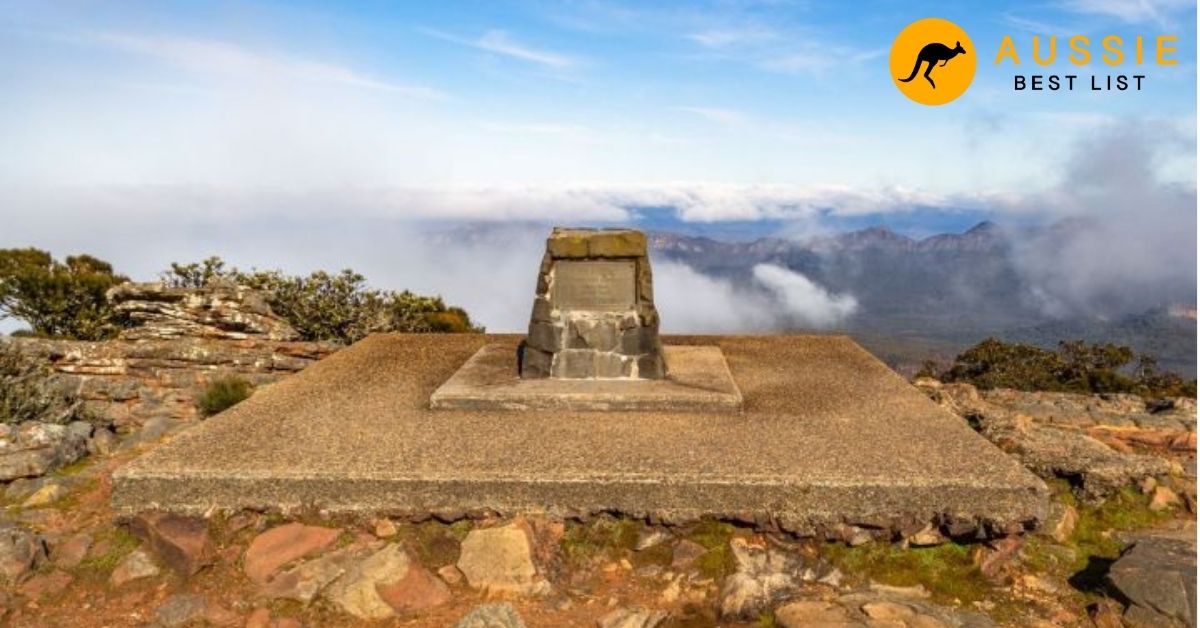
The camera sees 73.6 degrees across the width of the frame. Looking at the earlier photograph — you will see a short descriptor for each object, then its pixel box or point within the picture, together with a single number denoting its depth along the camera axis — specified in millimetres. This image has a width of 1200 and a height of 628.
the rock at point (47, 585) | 5086
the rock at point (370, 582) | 4887
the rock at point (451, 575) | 5168
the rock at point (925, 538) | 5426
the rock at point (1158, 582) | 4699
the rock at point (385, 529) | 5473
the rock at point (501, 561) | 5094
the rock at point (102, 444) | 7839
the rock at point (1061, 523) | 5754
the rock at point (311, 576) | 4996
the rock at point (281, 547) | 5214
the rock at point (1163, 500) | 6477
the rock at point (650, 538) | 5434
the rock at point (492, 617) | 4629
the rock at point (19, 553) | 5164
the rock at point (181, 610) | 4832
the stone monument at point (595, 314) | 7973
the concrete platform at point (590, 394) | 7254
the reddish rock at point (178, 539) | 5273
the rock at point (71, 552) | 5355
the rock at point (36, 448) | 6816
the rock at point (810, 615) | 4535
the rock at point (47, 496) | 6312
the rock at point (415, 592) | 4941
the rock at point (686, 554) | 5297
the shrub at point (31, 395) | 8023
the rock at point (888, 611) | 4578
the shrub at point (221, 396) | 8828
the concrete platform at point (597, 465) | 5469
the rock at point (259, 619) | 4773
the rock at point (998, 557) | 5289
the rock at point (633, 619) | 4719
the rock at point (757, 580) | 4859
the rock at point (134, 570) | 5211
